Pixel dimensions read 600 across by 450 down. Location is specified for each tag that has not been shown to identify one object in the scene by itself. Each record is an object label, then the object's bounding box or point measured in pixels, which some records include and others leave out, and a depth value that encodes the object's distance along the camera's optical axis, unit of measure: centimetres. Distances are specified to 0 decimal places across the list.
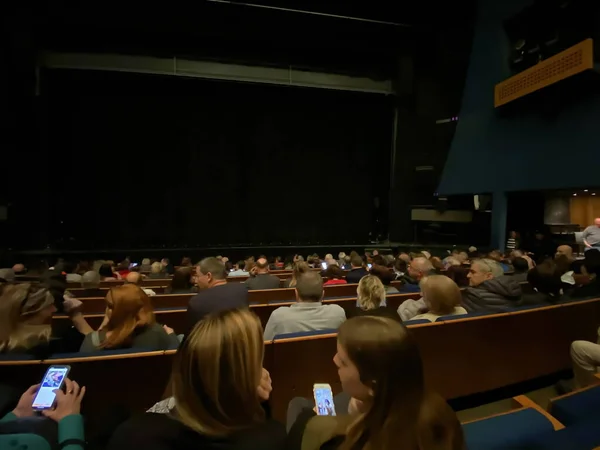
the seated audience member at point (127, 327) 229
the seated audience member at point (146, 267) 809
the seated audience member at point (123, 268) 733
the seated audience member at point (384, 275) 401
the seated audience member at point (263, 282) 487
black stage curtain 1099
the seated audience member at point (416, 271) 448
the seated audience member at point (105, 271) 625
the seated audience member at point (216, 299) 253
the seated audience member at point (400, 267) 576
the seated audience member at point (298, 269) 446
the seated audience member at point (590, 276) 369
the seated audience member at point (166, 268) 794
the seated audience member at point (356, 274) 524
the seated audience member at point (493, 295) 326
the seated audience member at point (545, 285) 343
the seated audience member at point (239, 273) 627
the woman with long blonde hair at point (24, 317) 202
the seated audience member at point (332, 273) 562
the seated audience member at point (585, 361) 257
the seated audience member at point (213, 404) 103
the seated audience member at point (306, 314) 271
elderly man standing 615
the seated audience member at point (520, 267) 440
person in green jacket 121
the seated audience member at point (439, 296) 281
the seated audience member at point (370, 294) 287
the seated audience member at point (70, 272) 582
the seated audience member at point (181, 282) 462
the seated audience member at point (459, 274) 455
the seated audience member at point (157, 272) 703
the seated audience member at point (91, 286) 480
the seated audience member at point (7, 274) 516
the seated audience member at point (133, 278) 418
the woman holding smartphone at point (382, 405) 97
